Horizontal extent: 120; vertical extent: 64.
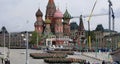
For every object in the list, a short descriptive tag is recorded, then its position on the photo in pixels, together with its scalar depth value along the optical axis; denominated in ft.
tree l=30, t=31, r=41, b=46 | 483.84
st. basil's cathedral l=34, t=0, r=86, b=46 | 480.64
